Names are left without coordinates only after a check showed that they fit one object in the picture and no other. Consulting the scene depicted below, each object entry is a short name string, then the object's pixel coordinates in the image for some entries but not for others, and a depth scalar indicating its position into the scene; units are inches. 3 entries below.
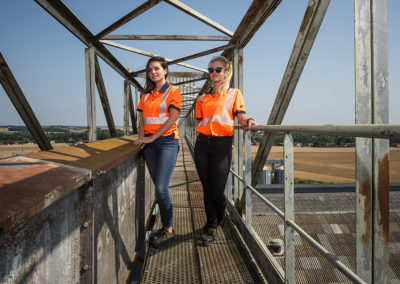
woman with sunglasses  88.5
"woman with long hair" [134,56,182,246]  87.9
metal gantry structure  42.6
